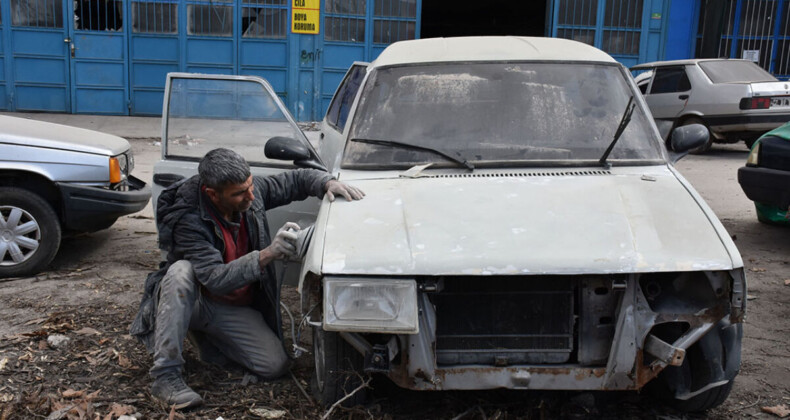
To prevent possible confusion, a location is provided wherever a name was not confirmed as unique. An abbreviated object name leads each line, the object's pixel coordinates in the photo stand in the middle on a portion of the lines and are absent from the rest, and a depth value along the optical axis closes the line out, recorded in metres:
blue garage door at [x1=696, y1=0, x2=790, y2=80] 15.79
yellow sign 14.45
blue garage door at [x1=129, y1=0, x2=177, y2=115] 14.20
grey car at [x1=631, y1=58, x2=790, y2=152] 11.66
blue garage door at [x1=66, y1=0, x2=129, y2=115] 14.13
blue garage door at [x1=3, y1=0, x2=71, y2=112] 13.94
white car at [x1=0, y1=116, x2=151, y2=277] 5.27
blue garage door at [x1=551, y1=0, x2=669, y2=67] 15.16
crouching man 3.43
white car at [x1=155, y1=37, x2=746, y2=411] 2.79
